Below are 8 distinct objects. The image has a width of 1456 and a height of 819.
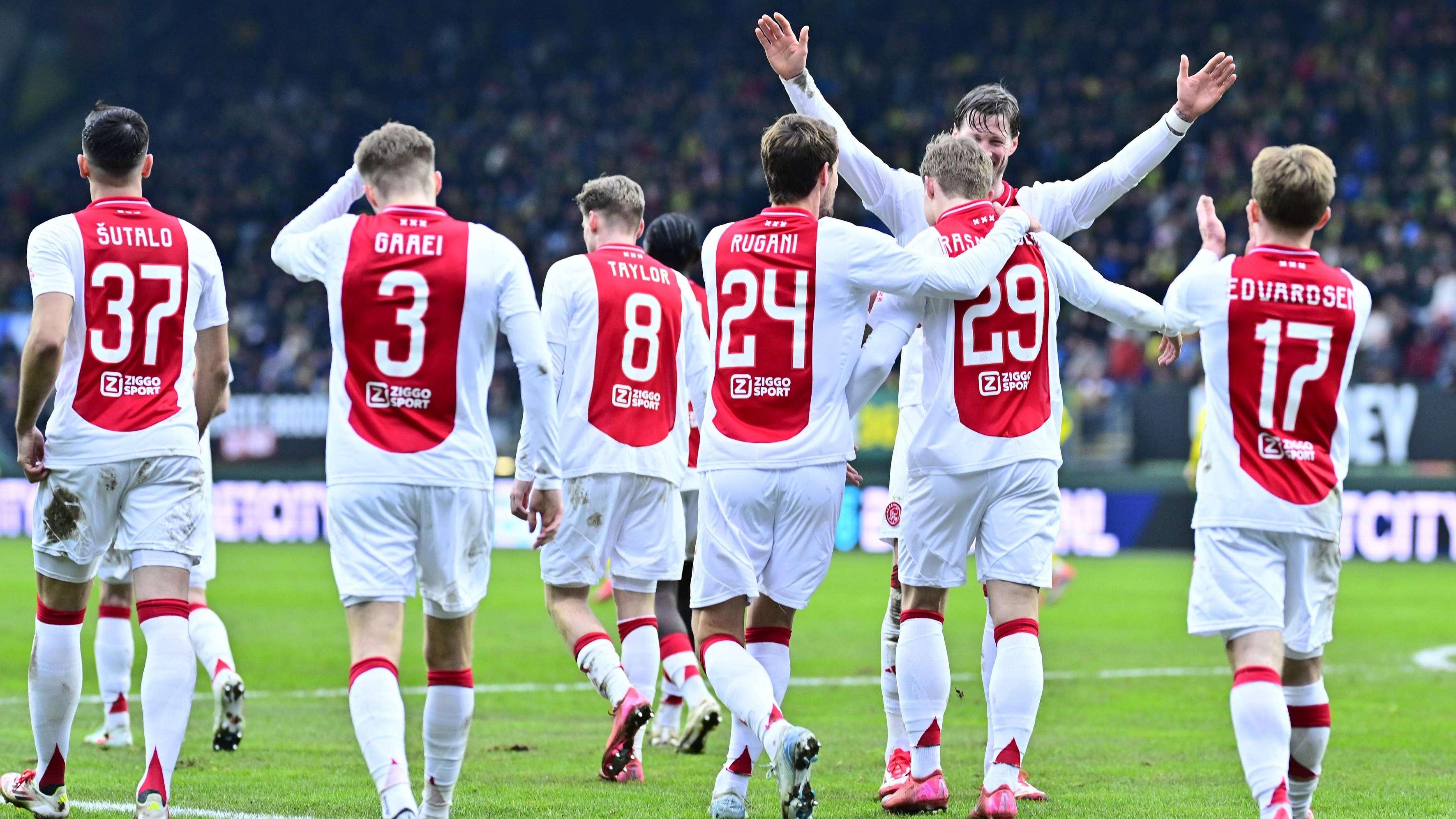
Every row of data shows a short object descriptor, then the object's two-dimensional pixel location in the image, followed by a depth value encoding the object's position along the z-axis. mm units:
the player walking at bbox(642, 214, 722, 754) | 14367
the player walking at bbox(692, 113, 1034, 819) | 11281
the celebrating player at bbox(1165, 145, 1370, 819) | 9797
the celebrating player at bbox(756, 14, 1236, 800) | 12320
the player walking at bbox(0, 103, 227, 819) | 11055
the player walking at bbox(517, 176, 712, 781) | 13969
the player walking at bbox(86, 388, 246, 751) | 14594
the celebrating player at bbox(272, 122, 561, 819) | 9969
